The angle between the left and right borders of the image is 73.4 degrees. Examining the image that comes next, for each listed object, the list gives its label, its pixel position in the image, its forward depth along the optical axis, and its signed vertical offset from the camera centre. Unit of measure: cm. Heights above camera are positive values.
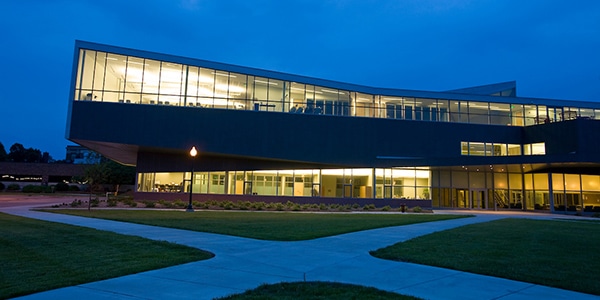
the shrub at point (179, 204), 3180 -91
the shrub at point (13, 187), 6457 +17
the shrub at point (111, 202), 3096 -89
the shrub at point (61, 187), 6744 +40
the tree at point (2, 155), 10120 +854
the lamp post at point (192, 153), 2571 +253
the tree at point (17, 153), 11769 +1041
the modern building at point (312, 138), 3500 +555
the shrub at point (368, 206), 3325 -71
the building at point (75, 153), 11809 +1148
